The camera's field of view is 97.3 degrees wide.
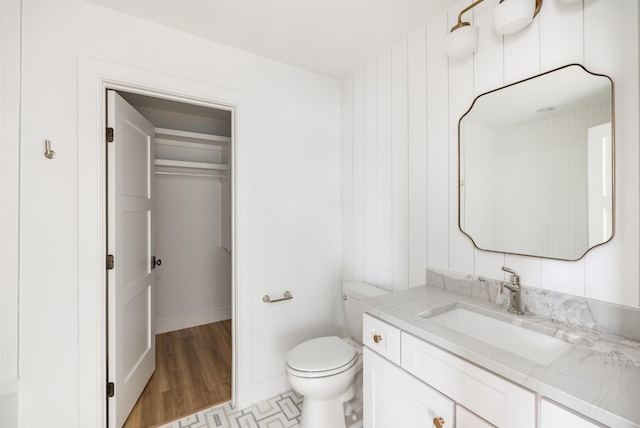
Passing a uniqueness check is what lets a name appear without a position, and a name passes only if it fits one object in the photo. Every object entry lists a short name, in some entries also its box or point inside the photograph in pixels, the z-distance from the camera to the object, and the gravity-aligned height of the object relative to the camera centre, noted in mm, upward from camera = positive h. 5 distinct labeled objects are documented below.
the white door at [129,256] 1614 -281
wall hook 1389 +316
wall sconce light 1130 +817
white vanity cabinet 814 -611
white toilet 1516 -898
